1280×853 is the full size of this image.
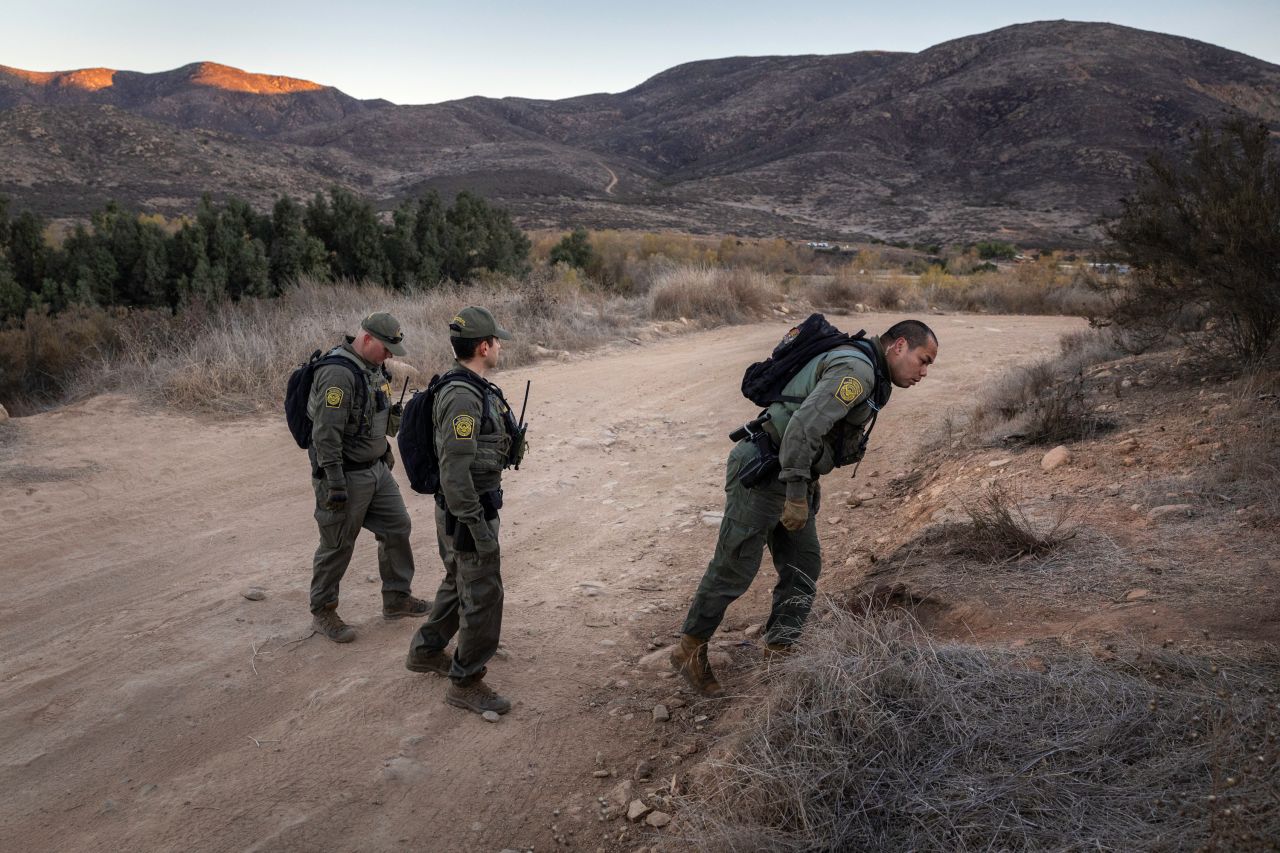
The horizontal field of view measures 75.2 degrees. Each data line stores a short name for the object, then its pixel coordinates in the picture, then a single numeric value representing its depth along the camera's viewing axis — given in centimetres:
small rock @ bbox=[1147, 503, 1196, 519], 486
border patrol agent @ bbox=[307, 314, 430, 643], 448
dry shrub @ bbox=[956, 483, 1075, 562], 474
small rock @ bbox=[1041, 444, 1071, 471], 613
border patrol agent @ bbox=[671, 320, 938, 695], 354
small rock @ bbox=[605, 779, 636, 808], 326
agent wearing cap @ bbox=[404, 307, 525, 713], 360
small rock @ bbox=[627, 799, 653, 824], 316
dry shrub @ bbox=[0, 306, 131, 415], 937
